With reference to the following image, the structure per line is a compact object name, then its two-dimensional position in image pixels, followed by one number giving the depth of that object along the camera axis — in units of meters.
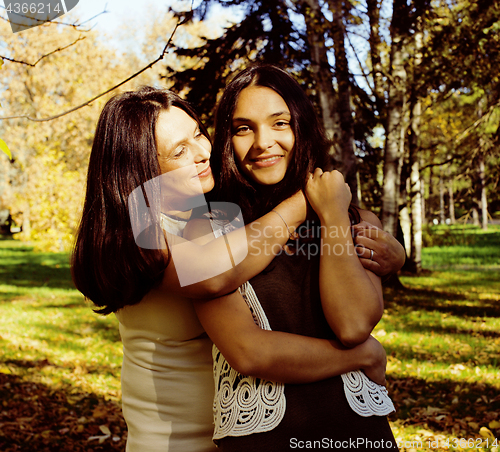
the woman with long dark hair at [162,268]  1.53
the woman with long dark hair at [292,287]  1.46
